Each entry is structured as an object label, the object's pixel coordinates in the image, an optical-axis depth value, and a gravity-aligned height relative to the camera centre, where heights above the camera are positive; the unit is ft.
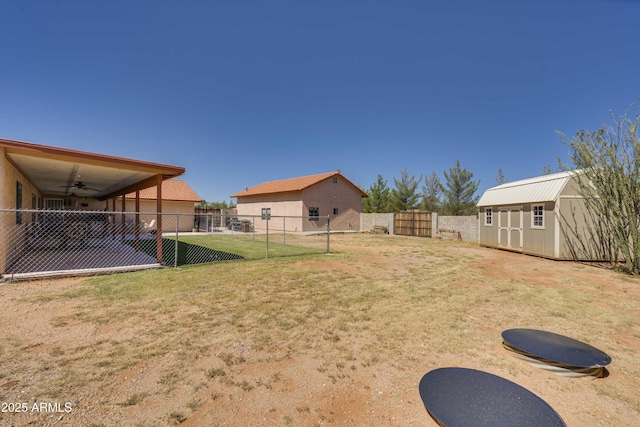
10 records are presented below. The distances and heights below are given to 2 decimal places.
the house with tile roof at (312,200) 79.56 +5.34
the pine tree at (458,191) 103.53 +10.68
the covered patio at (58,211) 22.54 +0.33
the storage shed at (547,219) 35.83 -0.25
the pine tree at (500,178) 115.03 +17.67
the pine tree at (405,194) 110.32 +9.88
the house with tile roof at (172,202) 73.26 +3.90
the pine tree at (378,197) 115.85 +8.85
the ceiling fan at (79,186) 43.78 +5.23
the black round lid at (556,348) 10.14 -5.64
